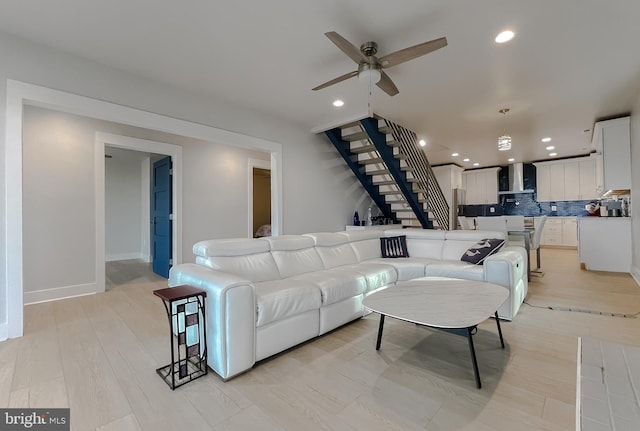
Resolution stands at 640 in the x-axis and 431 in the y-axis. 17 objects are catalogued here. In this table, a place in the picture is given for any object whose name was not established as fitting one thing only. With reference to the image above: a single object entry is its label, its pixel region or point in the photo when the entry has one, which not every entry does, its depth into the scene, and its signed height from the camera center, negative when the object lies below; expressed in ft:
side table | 6.08 -2.79
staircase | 15.79 +2.90
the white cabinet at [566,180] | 25.29 +3.10
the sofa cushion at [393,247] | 13.36 -1.52
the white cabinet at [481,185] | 30.22 +3.13
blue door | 15.99 +0.03
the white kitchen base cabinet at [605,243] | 16.02 -1.77
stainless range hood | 28.58 +3.45
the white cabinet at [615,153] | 14.92 +3.15
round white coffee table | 5.78 -2.06
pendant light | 13.37 +3.36
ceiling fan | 6.82 +4.16
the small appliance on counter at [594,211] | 19.30 +0.12
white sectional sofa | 6.28 -1.96
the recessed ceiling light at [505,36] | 8.02 +5.10
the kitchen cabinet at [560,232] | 26.32 -1.80
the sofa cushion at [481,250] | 10.83 -1.41
